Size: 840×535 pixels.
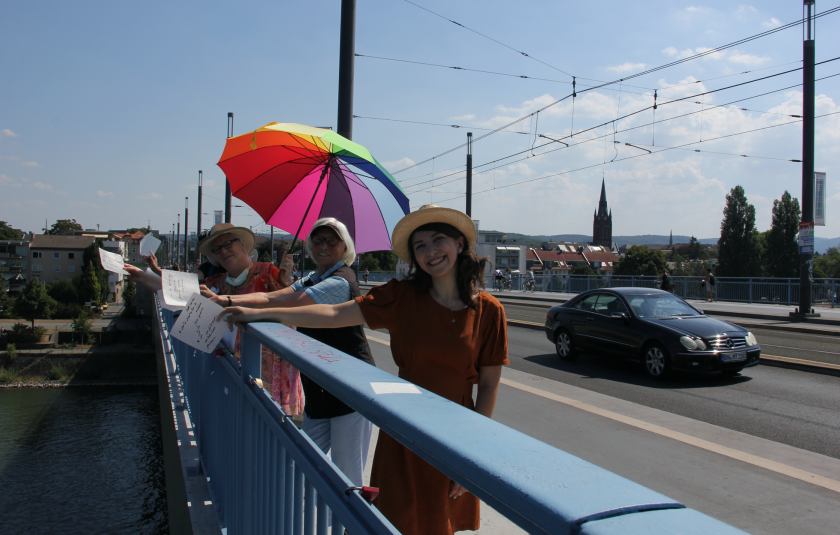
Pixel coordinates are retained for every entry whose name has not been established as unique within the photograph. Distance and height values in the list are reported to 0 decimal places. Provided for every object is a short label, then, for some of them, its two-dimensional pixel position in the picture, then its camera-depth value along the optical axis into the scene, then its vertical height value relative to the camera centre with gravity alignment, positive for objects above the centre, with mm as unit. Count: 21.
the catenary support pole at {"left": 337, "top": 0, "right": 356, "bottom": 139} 6074 +2248
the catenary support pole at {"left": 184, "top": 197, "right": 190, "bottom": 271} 48375 +4501
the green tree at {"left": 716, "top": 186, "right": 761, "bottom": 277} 72062 +5150
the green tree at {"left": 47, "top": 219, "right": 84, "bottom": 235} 144000 +9466
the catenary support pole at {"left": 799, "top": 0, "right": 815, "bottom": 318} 16453 +3830
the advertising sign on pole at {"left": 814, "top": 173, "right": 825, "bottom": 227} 18578 +2643
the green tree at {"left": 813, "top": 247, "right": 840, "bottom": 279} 96944 +3266
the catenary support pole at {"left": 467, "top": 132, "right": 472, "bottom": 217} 26319 +4970
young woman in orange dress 2131 -223
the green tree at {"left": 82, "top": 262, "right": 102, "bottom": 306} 94438 -2988
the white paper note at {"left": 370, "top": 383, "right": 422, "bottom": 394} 1254 -244
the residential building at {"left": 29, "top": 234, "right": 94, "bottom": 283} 115250 +1691
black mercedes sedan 9016 -875
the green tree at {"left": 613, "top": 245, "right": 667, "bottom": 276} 81688 +2516
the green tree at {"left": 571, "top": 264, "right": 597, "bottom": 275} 105300 +1436
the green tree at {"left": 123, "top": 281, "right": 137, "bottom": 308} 90438 -3925
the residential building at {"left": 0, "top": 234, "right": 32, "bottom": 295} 112131 +816
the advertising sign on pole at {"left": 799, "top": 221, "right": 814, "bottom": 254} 18047 +1380
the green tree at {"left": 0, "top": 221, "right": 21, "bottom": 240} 134550 +7530
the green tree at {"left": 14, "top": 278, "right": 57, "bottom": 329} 82750 -4909
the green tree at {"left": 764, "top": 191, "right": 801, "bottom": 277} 68750 +5117
